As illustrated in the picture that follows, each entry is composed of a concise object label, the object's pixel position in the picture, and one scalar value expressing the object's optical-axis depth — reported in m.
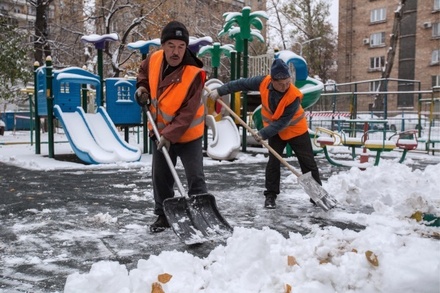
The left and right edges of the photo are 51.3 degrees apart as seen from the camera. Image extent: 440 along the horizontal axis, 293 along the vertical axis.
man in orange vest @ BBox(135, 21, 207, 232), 3.64
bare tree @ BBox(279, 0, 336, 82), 34.66
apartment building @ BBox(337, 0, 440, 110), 30.78
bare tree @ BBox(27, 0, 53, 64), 18.45
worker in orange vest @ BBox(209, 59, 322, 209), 4.72
